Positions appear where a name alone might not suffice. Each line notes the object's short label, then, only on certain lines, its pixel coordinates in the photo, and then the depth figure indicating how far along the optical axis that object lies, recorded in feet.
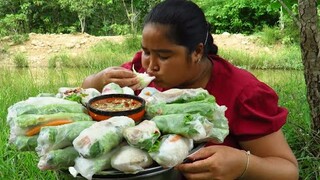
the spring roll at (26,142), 3.59
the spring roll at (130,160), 3.17
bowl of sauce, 3.57
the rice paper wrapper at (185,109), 3.74
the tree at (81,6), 48.70
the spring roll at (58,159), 3.32
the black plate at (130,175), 3.23
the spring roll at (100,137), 3.24
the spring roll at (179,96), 3.94
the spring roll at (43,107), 3.74
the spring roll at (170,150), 3.26
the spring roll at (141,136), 3.28
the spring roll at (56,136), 3.39
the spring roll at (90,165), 3.17
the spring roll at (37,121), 3.57
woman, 4.91
